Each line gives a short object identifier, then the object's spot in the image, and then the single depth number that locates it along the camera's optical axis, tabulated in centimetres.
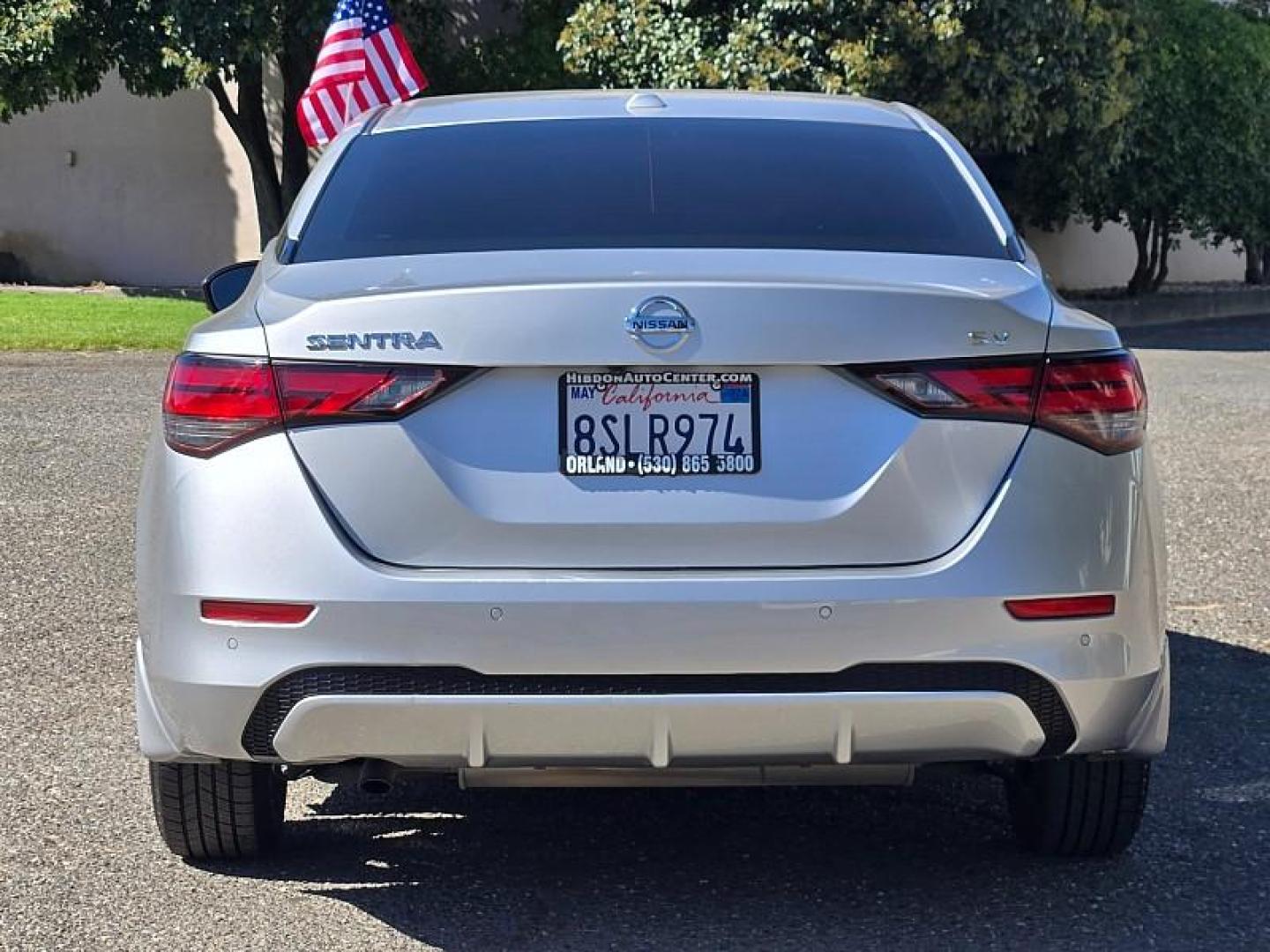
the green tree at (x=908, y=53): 1988
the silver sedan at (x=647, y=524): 346
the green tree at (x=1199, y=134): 2564
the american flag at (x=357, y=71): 1645
